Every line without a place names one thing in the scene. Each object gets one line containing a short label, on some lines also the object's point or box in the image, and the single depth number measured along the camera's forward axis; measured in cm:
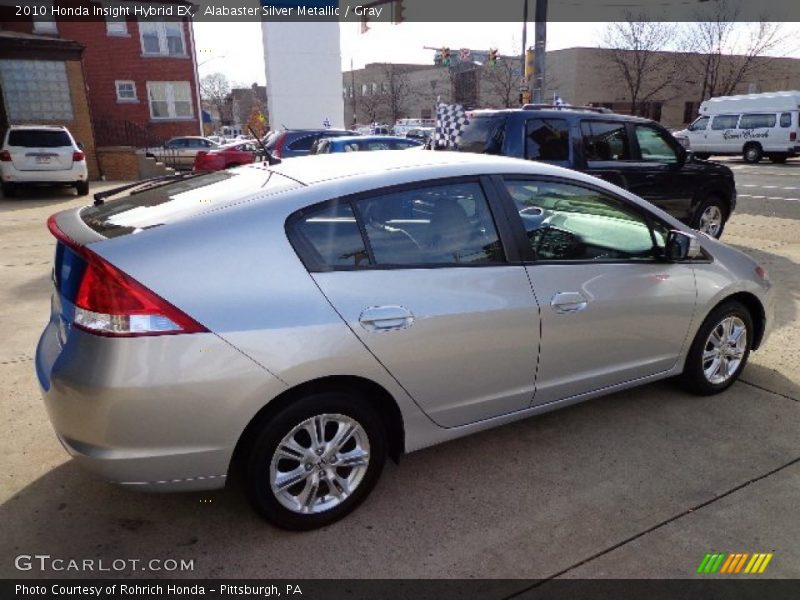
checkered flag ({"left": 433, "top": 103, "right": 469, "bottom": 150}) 759
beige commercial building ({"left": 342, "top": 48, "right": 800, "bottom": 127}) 4444
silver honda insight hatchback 214
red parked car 1485
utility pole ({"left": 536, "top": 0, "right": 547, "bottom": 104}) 1285
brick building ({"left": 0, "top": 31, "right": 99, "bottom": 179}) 1850
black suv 657
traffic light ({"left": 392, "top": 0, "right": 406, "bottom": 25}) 1662
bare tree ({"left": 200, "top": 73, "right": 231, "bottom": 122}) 8456
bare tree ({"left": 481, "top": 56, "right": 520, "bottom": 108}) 4922
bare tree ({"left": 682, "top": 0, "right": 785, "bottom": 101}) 4184
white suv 1308
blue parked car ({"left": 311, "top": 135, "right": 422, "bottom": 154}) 992
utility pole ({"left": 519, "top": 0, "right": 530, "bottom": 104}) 1908
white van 2133
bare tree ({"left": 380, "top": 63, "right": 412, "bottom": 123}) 5959
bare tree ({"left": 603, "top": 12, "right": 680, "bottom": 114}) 4253
